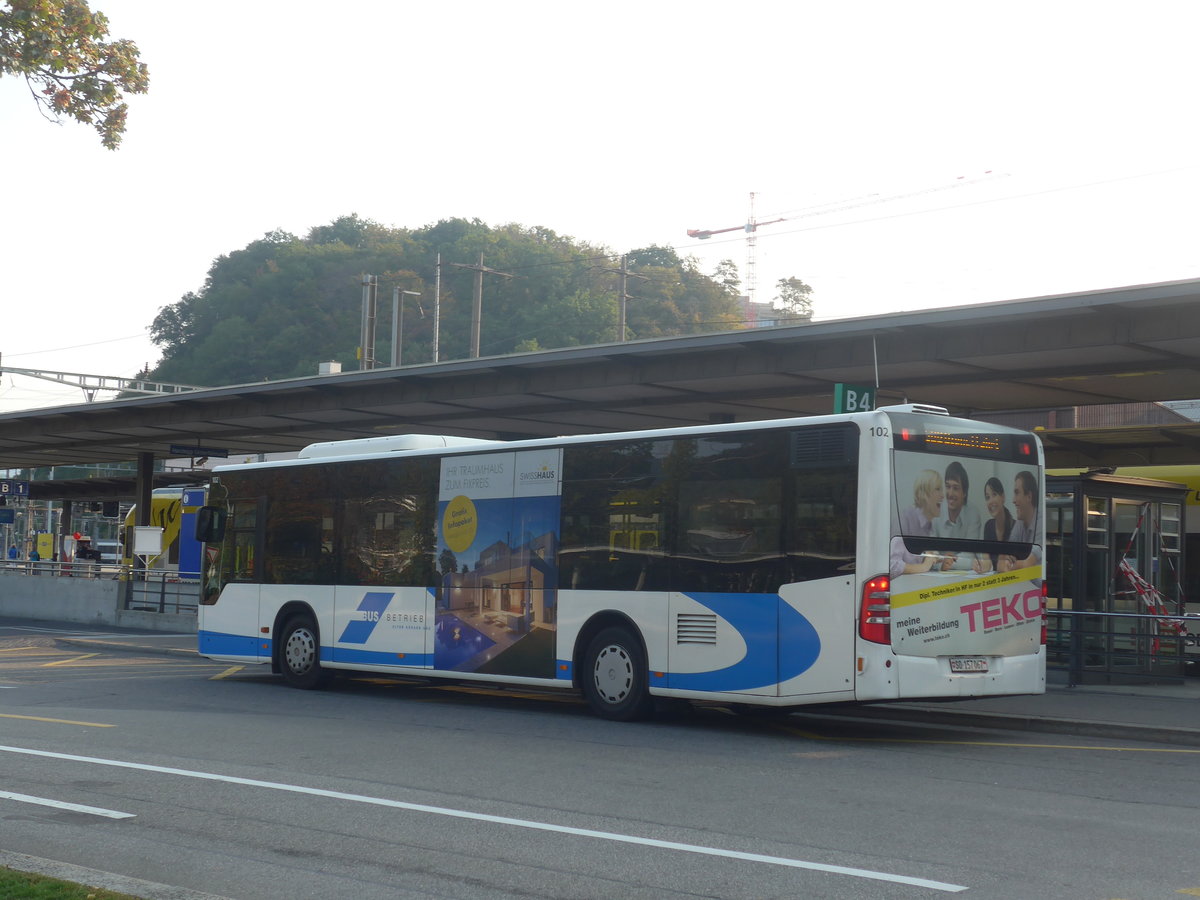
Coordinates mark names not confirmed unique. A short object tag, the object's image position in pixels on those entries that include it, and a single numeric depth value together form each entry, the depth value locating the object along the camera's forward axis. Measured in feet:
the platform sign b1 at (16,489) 135.44
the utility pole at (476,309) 170.24
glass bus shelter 58.49
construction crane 459.73
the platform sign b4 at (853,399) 61.67
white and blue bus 40.42
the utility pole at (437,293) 198.03
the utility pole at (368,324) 160.76
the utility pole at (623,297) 189.90
